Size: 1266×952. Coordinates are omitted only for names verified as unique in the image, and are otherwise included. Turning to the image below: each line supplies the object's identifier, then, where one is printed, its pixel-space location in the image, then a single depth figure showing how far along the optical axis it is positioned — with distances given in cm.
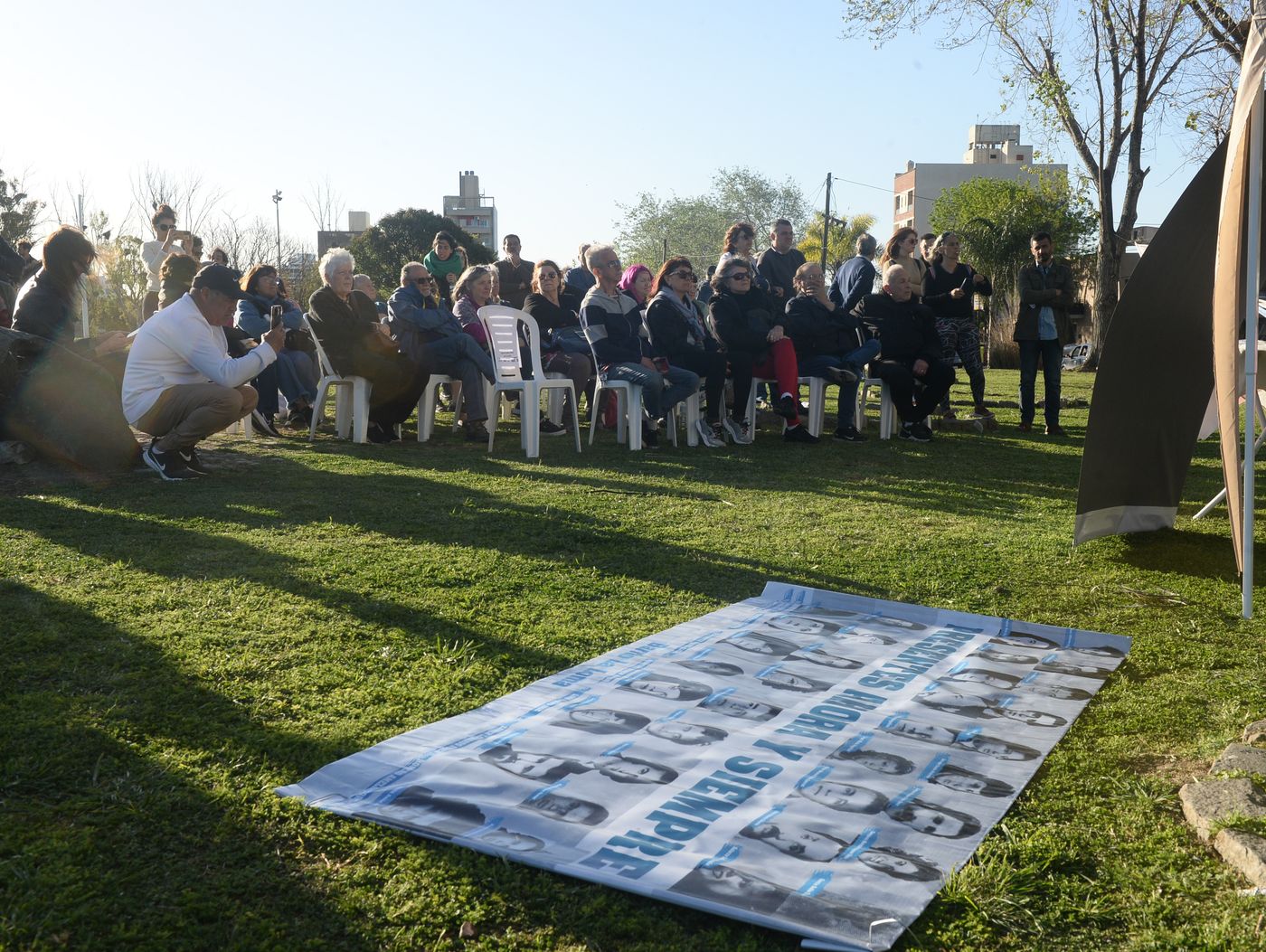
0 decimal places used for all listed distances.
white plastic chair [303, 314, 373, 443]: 916
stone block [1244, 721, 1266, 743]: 301
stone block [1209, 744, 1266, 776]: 277
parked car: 2378
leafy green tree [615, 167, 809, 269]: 8675
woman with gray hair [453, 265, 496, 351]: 963
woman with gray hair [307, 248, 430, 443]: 899
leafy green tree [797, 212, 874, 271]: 6631
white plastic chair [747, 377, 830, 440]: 998
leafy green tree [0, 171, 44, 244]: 3209
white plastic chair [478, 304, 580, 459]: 907
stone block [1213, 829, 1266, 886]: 224
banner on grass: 226
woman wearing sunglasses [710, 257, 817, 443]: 967
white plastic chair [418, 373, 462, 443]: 952
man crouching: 681
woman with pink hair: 1012
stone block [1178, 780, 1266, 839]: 248
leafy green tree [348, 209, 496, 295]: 3341
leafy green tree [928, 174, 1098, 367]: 2642
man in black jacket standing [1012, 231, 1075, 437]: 1046
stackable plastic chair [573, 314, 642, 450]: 920
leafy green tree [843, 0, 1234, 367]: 1689
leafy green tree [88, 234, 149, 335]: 2109
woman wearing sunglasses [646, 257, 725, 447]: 950
